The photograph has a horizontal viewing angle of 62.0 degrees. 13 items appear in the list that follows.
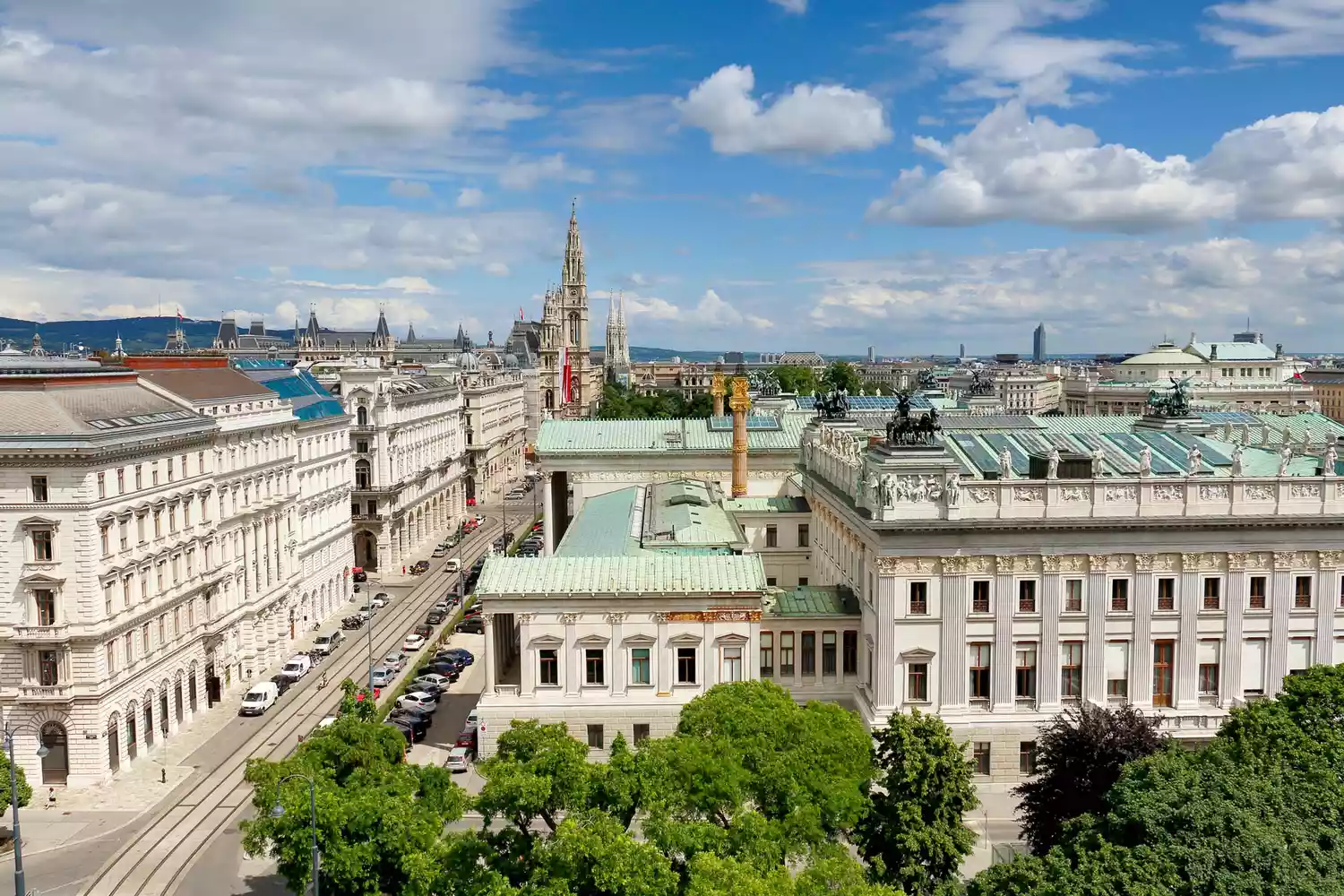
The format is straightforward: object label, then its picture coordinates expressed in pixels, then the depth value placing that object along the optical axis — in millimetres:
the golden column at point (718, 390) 121562
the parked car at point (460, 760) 70500
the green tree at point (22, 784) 55125
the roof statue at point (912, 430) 65938
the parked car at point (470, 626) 107400
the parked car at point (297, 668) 91062
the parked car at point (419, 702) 82375
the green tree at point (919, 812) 45812
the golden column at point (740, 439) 97312
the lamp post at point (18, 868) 42194
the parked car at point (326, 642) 99500
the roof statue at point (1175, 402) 84562
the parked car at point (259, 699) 82750
